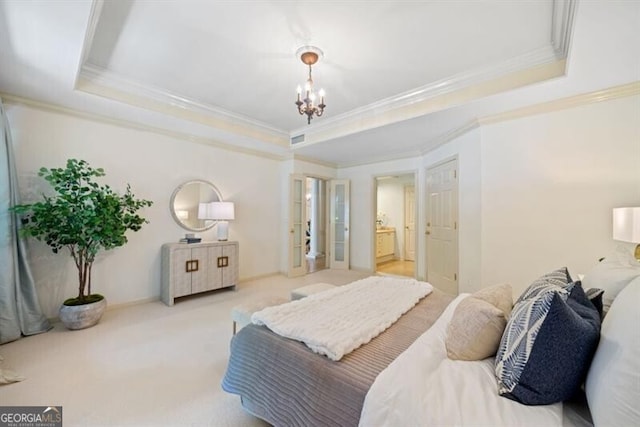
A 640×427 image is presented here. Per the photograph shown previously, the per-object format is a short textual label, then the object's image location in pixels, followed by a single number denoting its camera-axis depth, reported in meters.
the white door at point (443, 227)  3.79
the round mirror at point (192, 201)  3.89
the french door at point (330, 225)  5.28
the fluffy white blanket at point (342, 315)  1.30
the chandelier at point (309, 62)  2.31
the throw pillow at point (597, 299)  1.11
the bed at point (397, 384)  0.84
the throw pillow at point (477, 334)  1.15
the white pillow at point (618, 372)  0.71
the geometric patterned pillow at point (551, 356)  0.88
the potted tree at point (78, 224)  2.60
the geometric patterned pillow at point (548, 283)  1.30
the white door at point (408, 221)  7.27
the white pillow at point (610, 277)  1.18
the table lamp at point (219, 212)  4.06
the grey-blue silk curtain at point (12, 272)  2.39
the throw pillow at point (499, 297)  1.33
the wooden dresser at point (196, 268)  3.52
